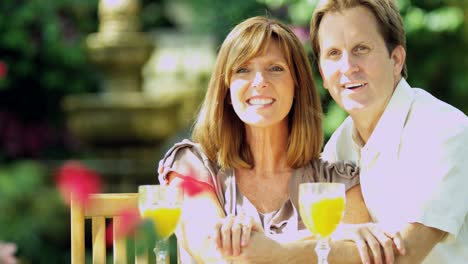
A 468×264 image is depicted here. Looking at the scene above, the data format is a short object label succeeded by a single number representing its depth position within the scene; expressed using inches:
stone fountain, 372.5
